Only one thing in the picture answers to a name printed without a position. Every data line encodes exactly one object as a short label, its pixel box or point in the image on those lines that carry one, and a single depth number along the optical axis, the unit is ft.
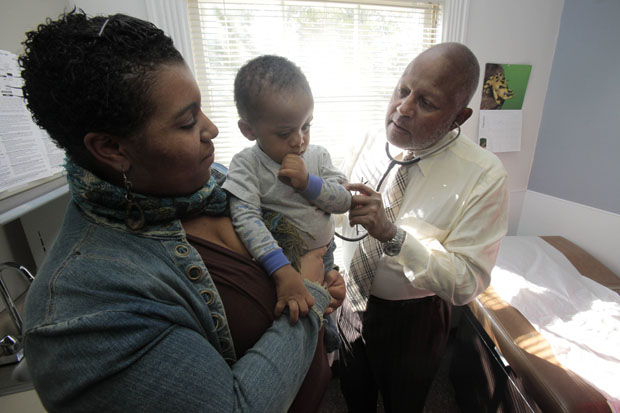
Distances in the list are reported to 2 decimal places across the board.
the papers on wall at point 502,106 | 6.48
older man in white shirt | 3.55
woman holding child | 1.42
